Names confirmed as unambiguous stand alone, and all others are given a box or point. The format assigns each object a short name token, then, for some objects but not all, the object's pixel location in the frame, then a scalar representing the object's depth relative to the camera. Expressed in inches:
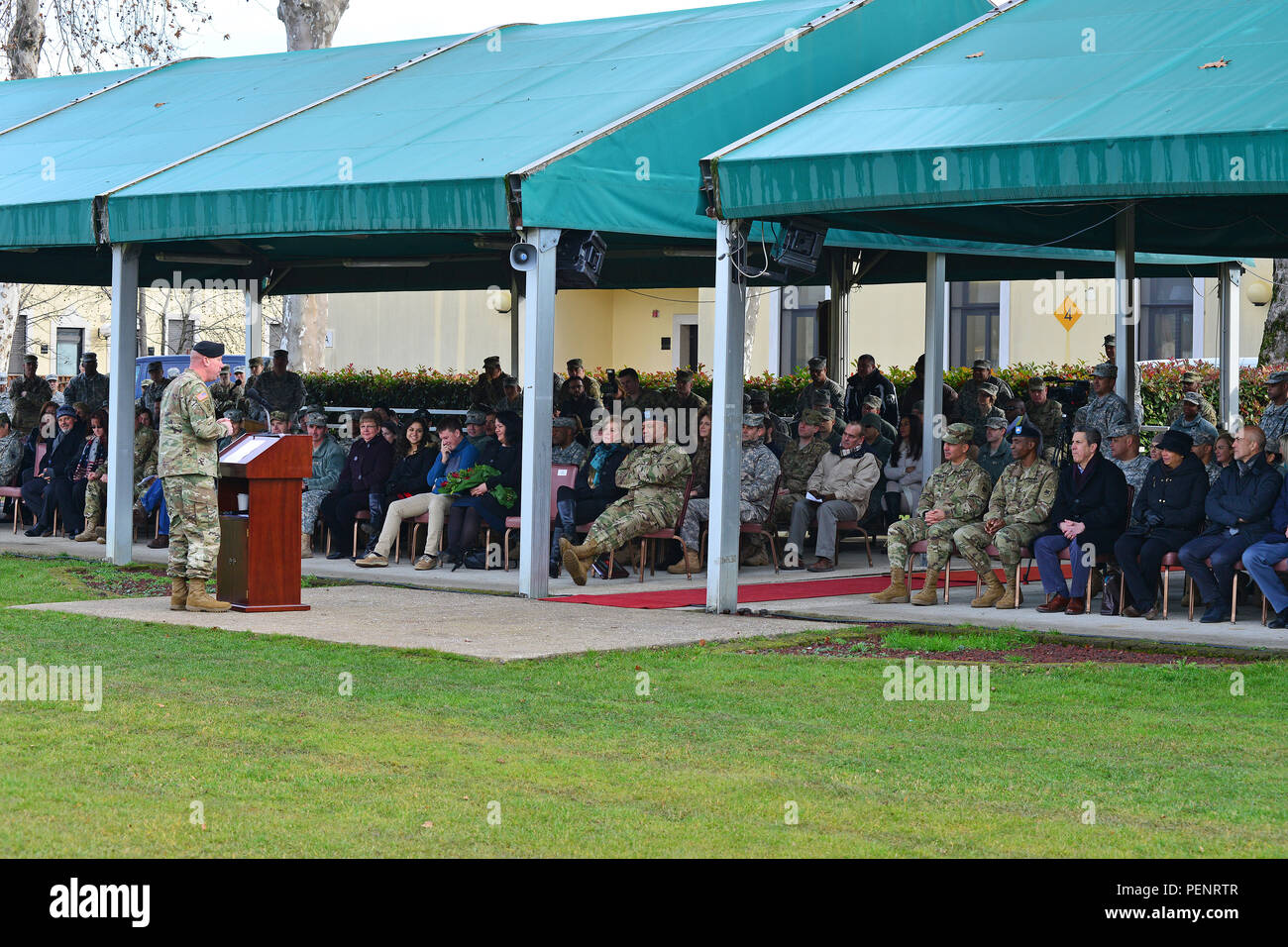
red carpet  533.0
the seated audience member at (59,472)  731.4
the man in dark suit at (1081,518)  490.9
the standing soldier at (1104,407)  588.1
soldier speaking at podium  480.7
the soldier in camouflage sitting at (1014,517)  503.8
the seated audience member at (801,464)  631.8
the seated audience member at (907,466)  684.7
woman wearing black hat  479.5
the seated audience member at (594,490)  601.0
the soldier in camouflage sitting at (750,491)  596.7
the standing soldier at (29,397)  855.1
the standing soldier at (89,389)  892.6
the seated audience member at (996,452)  588.7
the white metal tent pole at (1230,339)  862.5
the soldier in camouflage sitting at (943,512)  517.3
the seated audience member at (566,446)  626.8
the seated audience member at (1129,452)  533.3
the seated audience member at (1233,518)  466.3
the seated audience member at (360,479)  647.8
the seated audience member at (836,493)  624.4
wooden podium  488.4
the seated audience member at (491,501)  607.2
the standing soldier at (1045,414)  724.7
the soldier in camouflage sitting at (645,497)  574.6
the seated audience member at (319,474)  665.6
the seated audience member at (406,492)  625.9
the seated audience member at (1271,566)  460.1
